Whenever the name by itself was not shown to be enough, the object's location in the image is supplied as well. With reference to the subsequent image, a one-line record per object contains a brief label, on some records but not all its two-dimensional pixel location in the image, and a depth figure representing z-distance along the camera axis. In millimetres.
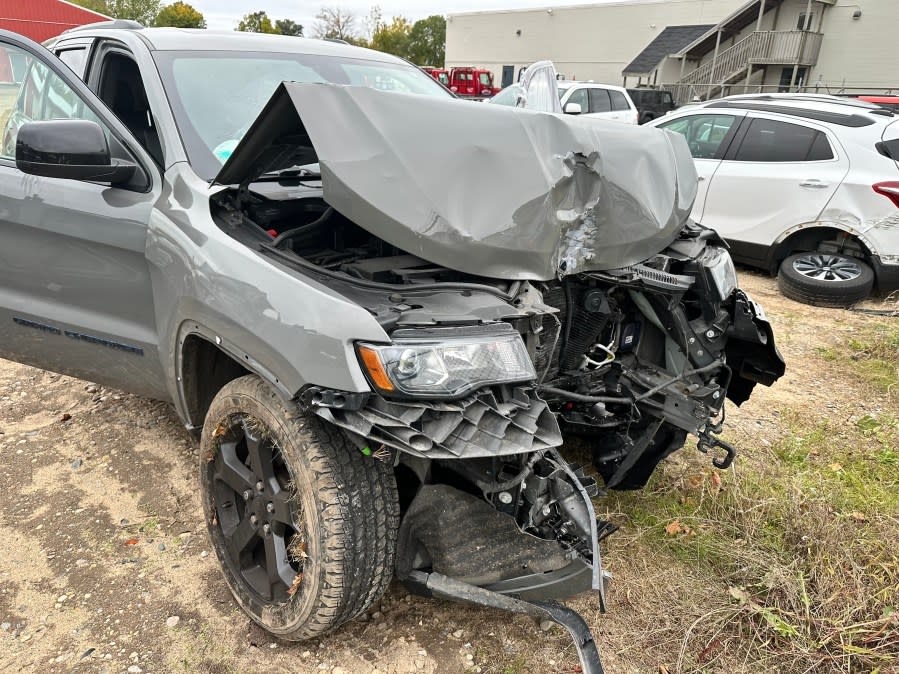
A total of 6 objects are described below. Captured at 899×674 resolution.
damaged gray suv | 1835
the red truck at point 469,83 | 25281
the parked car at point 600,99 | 13391
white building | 25047
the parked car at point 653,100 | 19609
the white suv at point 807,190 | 5449
